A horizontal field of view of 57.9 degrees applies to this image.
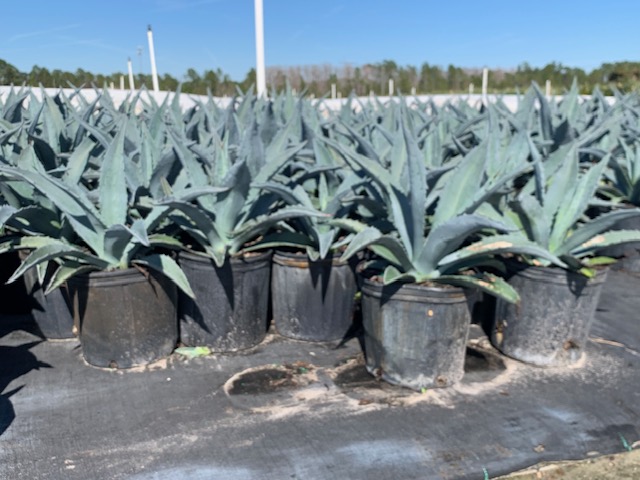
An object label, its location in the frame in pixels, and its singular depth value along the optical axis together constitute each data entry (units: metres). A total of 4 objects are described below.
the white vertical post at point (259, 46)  6.59
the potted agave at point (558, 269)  2.43
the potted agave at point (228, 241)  2.47
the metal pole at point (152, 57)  13.96
